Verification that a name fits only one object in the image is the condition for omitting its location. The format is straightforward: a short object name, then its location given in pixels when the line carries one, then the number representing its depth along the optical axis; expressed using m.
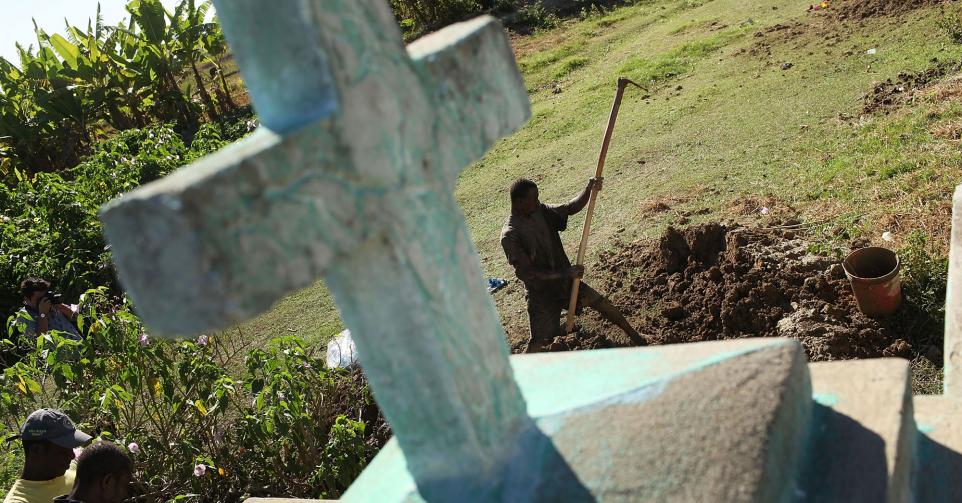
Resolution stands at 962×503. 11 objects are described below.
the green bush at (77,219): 10.36
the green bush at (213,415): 5.09
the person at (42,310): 7.59
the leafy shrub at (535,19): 18.75
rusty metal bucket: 5.20
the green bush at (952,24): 9.61
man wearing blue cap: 4.52
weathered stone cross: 1.47
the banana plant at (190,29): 18.31
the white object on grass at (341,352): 6.66
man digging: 5.88
